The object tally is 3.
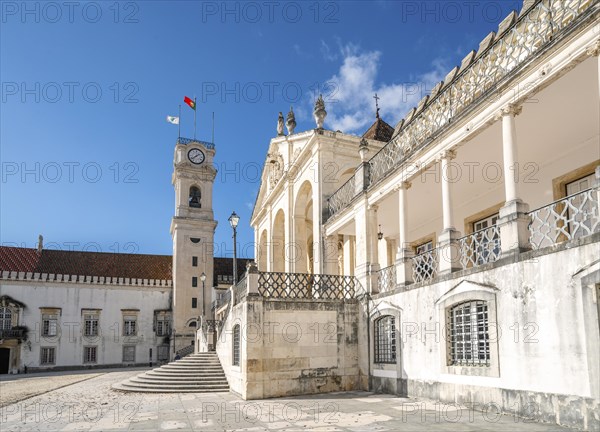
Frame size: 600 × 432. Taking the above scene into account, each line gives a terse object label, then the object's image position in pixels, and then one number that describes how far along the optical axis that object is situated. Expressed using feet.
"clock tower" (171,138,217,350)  128.36
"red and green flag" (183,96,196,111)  136.77
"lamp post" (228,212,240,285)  54.19
